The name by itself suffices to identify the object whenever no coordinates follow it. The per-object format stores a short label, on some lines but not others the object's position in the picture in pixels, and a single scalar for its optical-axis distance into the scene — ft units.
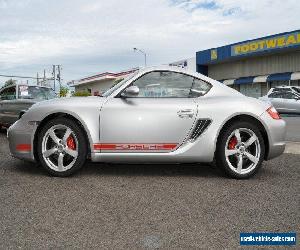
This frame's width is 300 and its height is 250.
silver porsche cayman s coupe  15.51
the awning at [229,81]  128.73
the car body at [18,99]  29.99
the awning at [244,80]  120.41
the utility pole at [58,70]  303.23
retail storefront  105.29
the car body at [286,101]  55.42
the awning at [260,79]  114.01
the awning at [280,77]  107.14
